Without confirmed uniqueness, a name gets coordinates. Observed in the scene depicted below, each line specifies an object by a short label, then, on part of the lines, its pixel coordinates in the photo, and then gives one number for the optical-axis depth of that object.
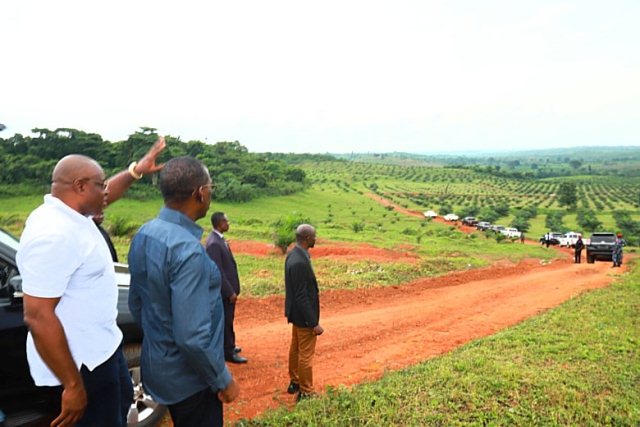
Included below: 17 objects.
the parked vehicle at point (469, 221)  44.94
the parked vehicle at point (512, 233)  36.52
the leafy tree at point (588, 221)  50.22
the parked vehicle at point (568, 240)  34.00
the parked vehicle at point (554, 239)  34.25
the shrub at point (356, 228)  29.40
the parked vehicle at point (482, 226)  41.09
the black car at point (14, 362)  3.12
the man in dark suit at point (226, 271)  5.80
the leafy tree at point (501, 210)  60.00
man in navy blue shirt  2.26
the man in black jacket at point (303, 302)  4.65
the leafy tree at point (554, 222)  50.09
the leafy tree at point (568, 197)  72.56
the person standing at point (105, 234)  3.99
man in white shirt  2.17
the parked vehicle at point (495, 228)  40.75
